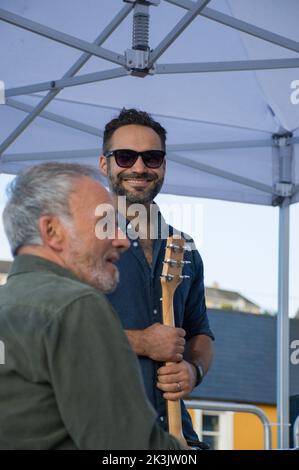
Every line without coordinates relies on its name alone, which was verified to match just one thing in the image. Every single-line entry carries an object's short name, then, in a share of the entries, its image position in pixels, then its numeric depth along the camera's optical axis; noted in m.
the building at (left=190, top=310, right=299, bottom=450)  26.95
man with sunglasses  3.11
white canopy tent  5.29
